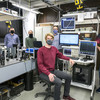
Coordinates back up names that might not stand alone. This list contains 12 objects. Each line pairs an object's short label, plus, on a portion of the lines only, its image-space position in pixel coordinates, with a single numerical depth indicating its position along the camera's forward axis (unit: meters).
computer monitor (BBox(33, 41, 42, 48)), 2.75
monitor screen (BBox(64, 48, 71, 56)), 2.97
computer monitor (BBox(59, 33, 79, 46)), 2.67
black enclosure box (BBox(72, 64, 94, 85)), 2.55
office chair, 2.18
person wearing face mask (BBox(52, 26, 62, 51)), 3.16
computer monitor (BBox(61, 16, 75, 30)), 2.79
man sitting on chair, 1.91
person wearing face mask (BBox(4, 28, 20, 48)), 3.66
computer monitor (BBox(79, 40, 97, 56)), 2.47
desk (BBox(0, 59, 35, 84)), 1.96
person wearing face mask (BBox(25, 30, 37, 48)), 3.69
